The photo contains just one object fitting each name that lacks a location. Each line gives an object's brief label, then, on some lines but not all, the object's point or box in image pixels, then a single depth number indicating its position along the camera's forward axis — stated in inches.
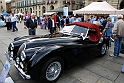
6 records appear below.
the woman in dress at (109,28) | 292.9
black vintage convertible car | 118.4
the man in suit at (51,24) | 359.6
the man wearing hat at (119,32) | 194.7
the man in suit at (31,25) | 282.2
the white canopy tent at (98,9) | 350.9
